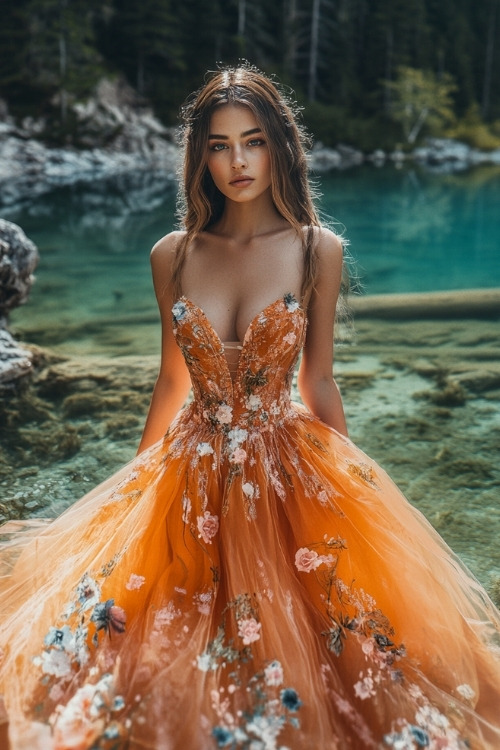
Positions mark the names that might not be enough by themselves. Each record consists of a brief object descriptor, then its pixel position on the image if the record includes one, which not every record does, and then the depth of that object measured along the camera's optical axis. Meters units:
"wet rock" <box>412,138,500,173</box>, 30.95
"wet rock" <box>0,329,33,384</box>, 4.34
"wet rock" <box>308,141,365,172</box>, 27.62
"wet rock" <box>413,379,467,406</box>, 4.29
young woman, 1.54
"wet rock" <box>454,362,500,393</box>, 4.55
